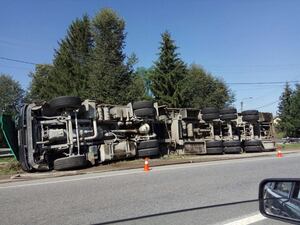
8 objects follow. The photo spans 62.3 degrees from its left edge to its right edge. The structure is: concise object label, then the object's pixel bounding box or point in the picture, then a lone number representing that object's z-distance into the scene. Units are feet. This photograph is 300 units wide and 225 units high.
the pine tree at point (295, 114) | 118.39
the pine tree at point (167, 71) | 87.22
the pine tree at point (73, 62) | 92.23
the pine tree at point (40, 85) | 96.58
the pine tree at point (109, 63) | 79.51
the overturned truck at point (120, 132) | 29.77
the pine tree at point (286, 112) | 122.00
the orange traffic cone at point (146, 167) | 26.33
